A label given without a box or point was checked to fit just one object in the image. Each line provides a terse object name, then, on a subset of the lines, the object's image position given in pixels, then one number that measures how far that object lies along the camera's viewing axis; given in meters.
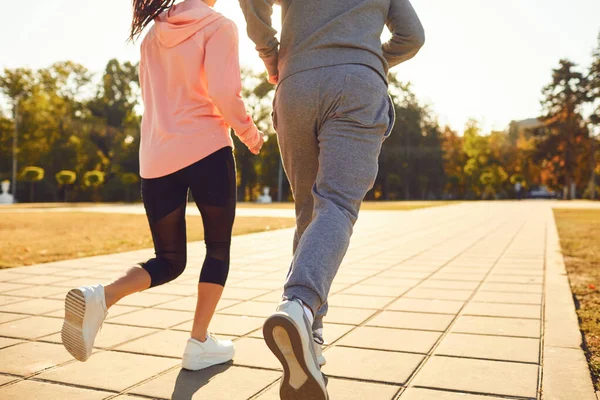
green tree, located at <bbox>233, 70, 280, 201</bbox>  51.19
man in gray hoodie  2.04
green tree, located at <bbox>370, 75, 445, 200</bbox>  62.09
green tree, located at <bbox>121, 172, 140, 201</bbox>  44.69
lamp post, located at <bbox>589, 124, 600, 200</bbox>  55.17
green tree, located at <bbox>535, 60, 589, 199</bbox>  56.03
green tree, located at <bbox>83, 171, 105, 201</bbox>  42.74
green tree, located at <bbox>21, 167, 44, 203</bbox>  38.31
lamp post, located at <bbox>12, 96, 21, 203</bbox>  41.50
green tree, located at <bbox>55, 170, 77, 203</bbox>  41.19
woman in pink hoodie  2.53
